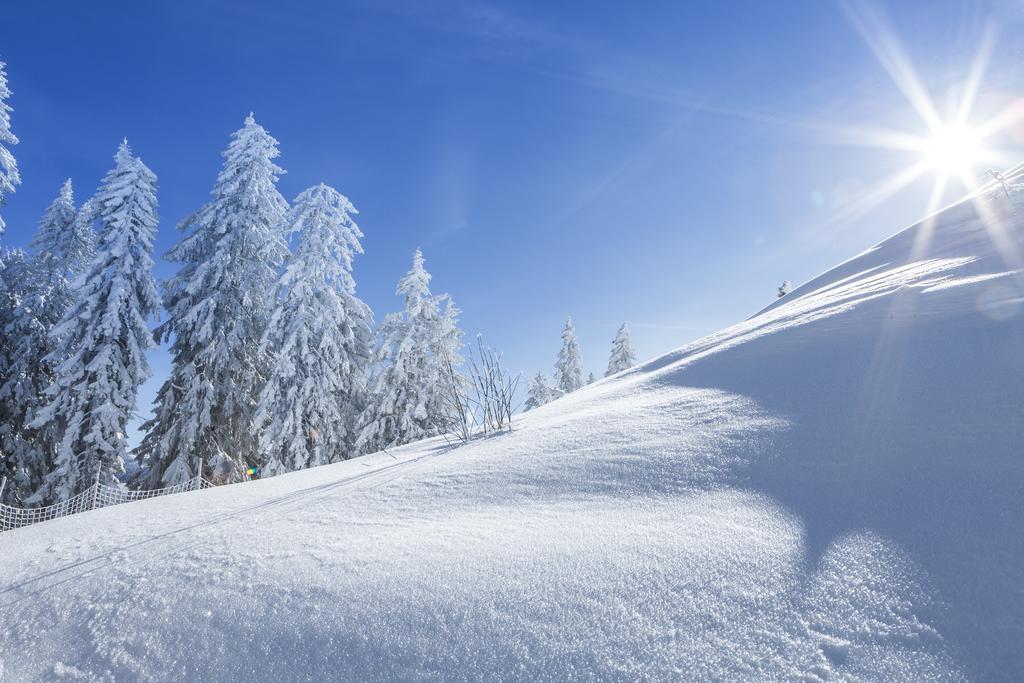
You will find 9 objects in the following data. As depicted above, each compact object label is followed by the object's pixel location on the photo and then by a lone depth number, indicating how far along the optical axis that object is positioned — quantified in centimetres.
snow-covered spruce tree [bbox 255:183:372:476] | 1384
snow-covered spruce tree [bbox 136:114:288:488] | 1294
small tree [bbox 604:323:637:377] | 2908
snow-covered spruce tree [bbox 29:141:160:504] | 1201
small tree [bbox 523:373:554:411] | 3061
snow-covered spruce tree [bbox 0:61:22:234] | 1274
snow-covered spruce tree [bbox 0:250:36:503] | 1405
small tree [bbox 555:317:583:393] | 3003
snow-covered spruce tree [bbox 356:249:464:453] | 1577
